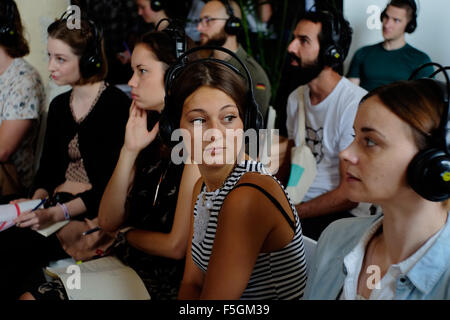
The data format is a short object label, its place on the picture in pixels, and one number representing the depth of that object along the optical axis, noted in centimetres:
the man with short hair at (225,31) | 229
